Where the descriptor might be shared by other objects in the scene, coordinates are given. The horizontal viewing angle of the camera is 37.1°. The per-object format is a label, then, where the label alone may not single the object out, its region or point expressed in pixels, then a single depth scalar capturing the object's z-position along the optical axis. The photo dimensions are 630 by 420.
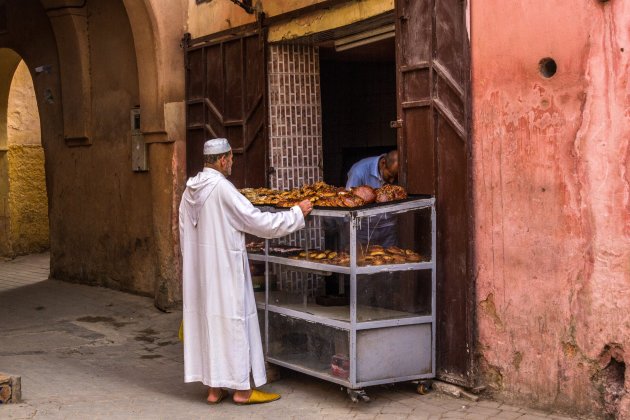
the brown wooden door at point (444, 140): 5.80
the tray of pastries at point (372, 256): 5.71
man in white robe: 5.84
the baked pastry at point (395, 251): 5.87
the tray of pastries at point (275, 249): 6.28
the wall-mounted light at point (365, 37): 6.75
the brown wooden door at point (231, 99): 8.20
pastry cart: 5.65
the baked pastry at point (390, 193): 5.96
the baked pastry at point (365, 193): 6.00
